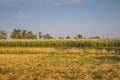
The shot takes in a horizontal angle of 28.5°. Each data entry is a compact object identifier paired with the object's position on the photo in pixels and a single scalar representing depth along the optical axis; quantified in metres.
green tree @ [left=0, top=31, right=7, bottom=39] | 81.16
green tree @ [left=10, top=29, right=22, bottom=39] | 84.12
